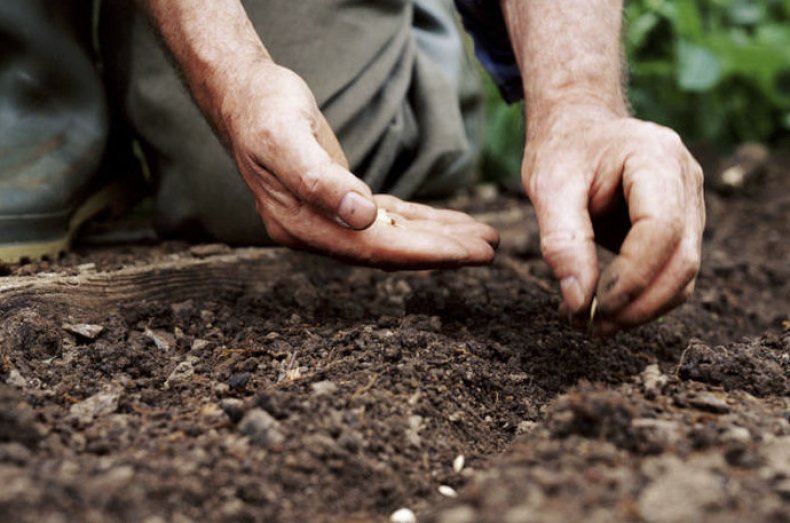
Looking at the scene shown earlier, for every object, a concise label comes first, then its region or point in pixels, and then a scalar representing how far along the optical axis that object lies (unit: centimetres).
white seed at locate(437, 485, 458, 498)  60
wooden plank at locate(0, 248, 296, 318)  71
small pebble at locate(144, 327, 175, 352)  70
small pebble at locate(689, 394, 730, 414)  61
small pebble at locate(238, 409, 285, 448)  58
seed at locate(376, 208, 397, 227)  71
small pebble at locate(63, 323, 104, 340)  69
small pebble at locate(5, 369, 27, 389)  64
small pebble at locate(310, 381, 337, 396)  62
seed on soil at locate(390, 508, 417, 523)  58
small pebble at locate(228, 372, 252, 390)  65
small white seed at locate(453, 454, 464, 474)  61
